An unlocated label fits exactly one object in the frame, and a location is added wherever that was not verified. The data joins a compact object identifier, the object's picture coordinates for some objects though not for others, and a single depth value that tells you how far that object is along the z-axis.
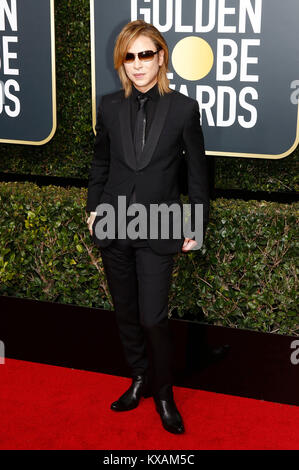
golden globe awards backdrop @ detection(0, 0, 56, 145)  4.29
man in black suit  3.15
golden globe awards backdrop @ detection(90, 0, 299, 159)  3.71
